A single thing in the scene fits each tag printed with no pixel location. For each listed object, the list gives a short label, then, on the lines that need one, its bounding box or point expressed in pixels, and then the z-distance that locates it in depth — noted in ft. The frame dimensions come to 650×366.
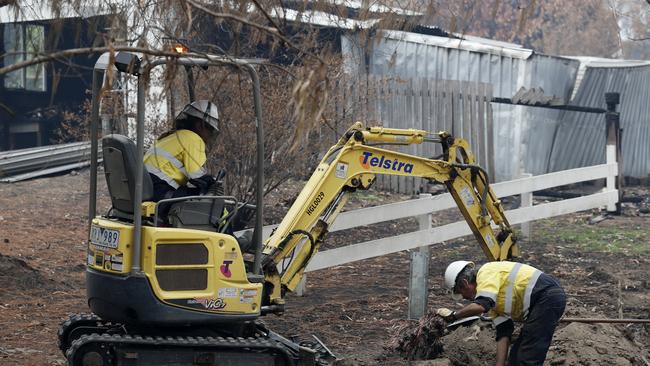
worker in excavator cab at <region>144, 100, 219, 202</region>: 48.90
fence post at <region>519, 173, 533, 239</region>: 96.22
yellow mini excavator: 47.36
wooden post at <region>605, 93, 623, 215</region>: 106.59
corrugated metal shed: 126.49
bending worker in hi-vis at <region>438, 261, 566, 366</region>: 50.26
